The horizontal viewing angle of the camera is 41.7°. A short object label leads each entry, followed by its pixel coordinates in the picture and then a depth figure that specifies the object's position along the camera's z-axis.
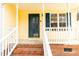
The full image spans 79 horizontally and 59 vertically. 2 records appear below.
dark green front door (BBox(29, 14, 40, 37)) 8.54
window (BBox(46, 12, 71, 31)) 8.32
